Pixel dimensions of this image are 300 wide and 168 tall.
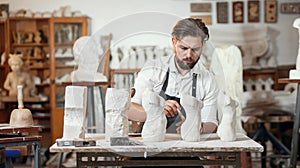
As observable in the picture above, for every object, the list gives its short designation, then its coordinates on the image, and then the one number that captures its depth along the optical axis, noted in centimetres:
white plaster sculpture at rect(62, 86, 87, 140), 290
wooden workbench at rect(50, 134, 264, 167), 276
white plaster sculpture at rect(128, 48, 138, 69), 398
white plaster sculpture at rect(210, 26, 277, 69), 747
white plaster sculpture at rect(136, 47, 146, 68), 422
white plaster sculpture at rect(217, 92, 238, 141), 296
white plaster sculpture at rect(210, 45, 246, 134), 535
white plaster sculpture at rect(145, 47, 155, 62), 531
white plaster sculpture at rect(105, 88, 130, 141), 287
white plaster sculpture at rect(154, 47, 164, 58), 525
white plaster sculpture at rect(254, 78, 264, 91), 751
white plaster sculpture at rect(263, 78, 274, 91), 747
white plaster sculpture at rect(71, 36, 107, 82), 443
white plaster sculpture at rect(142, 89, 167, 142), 291
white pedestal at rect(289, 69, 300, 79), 439
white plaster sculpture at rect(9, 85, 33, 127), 324
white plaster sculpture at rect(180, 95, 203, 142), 293
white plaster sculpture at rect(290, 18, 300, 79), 440
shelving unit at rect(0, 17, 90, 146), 778
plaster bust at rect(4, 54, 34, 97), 741
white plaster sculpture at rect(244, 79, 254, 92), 752
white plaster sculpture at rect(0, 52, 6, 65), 774
